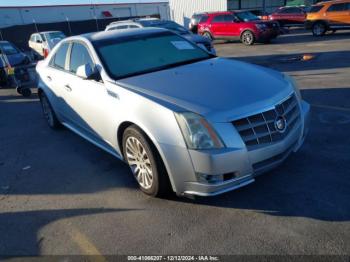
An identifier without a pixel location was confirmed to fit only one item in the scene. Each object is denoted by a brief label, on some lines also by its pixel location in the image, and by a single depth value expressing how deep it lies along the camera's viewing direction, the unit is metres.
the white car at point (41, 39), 20.61
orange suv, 16.98
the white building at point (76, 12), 33.45
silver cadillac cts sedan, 3.03
